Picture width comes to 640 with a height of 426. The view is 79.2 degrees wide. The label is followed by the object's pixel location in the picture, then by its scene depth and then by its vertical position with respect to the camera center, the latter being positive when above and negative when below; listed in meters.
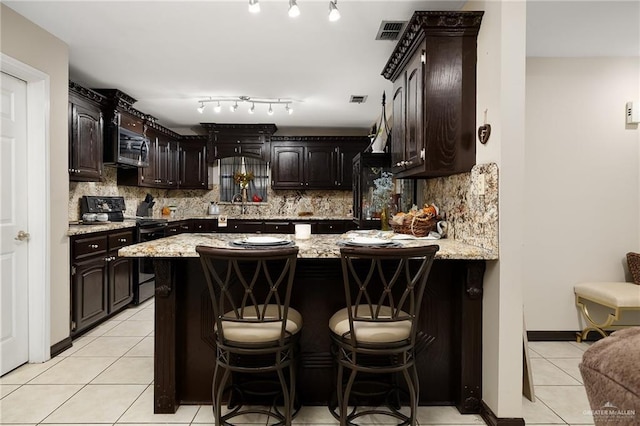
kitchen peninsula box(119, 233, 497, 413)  2.22 -0.75
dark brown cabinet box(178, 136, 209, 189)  6.52 +0.78
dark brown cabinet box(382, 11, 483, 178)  2.31 +0.72
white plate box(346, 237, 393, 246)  2.05 -0.19
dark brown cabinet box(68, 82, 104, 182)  3.71 +0.76
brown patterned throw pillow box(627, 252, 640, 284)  3.22 -0.48
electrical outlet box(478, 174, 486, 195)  2.15 +0.13
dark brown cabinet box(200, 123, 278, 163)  6.37 +1.12
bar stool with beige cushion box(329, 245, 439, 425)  1.69 -0.59
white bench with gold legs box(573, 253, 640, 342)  2.97 -0.72
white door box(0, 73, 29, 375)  2.71 -0.13
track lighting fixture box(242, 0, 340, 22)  2.10 +1.11
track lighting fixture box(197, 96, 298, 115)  4.84 +1.37
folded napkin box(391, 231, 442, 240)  2.64 -0.20
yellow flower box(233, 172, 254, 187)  6.78 +0.52
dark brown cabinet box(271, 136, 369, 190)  6.53 +0.81
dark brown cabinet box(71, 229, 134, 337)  3.41 -0.69
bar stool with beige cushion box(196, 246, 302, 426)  1.71 -0.60
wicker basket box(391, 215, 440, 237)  2.75 -0.13
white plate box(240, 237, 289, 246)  2.11 -0.19
